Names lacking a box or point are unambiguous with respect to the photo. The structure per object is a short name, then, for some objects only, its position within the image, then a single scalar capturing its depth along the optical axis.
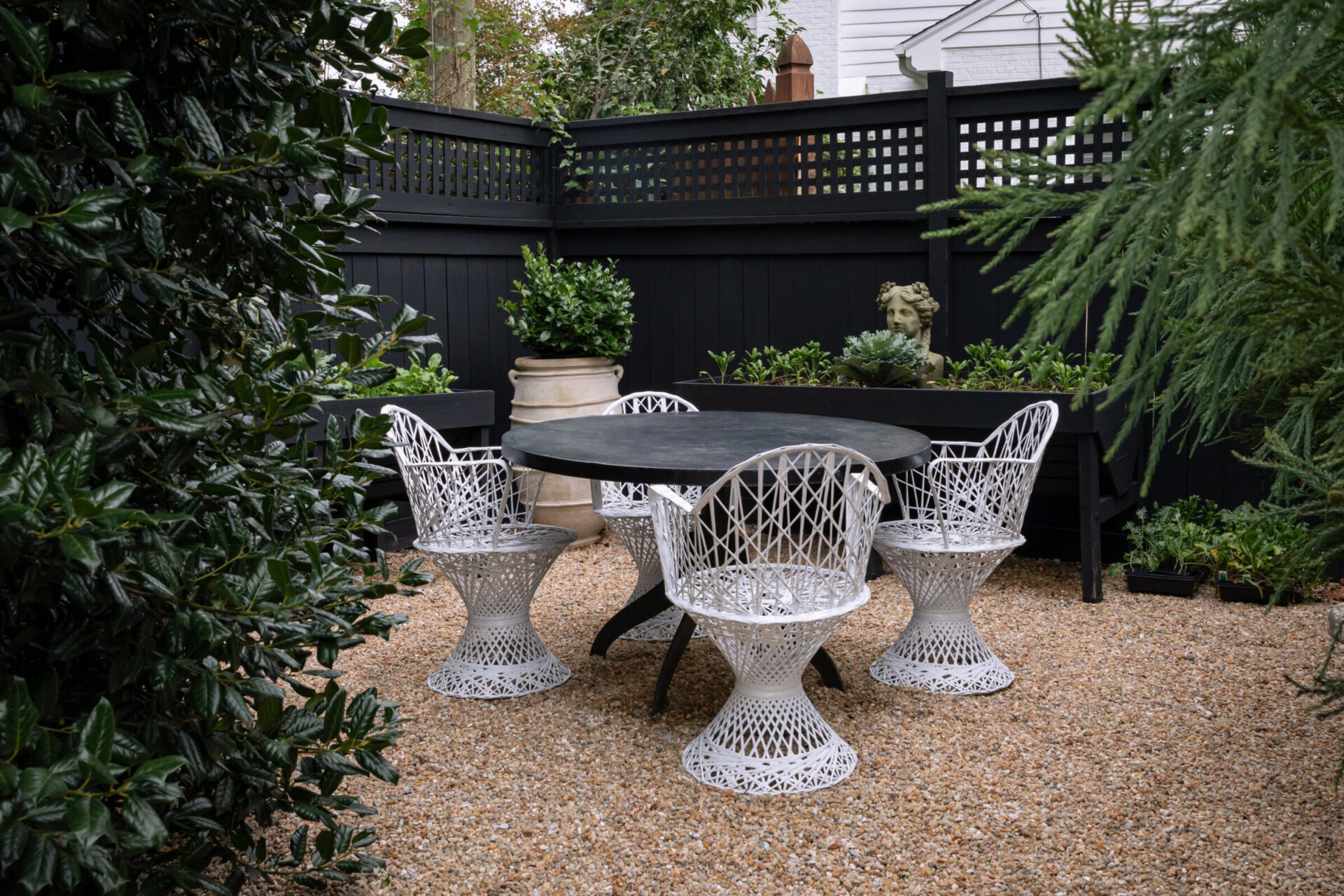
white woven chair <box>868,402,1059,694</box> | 3.42
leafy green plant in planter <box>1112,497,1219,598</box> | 4.45
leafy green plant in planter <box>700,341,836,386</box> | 5.18
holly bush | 1.36
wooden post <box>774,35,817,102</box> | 6.80
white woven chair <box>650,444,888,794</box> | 2.71
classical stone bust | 4.85
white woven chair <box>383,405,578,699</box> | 3.40
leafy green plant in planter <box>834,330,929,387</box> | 4.66
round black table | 2.95
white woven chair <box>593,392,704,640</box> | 3.90
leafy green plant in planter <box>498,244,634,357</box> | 5.38
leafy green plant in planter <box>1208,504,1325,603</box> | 4.26
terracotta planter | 5.31
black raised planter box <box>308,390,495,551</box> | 4.96
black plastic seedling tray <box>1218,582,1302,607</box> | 4.27
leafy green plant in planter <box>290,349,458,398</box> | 5.15
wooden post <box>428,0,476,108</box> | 7.30
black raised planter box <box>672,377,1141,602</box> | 4.38
